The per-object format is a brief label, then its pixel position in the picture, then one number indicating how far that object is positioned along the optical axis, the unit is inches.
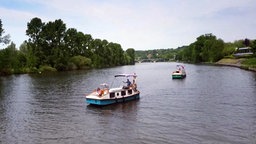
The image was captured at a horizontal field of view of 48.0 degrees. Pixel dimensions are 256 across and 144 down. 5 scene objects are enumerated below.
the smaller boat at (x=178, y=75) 3238.2
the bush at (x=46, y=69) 5062.0
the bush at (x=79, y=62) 6050.7
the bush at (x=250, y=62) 4592.3
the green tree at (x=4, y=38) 4292.3
